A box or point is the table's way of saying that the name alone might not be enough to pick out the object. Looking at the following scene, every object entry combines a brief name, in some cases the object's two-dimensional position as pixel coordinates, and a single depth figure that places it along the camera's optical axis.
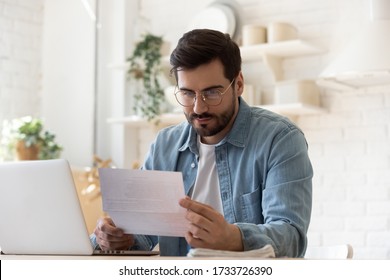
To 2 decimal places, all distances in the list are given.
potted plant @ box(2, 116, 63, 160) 6.26
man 2.90
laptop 2.67
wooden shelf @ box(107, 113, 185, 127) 6.37
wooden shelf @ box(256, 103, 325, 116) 5.64
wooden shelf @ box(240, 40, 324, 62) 5.75
